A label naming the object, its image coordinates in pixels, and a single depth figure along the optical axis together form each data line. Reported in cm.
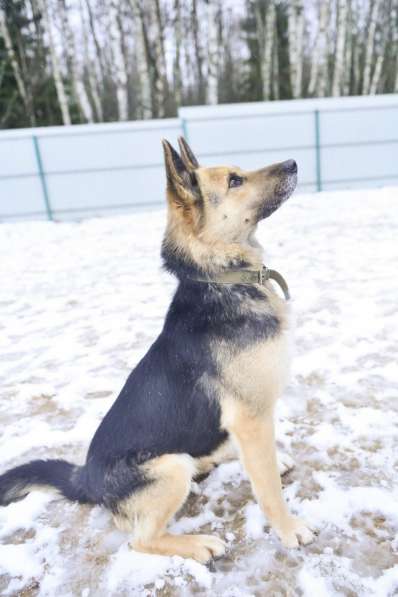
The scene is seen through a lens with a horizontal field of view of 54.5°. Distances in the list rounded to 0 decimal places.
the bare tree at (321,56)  1469
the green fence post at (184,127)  1117
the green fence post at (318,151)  1138
